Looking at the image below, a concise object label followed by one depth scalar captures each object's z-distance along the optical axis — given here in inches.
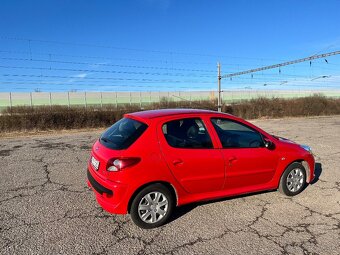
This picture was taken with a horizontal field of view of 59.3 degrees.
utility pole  1136.4
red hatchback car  152.5
